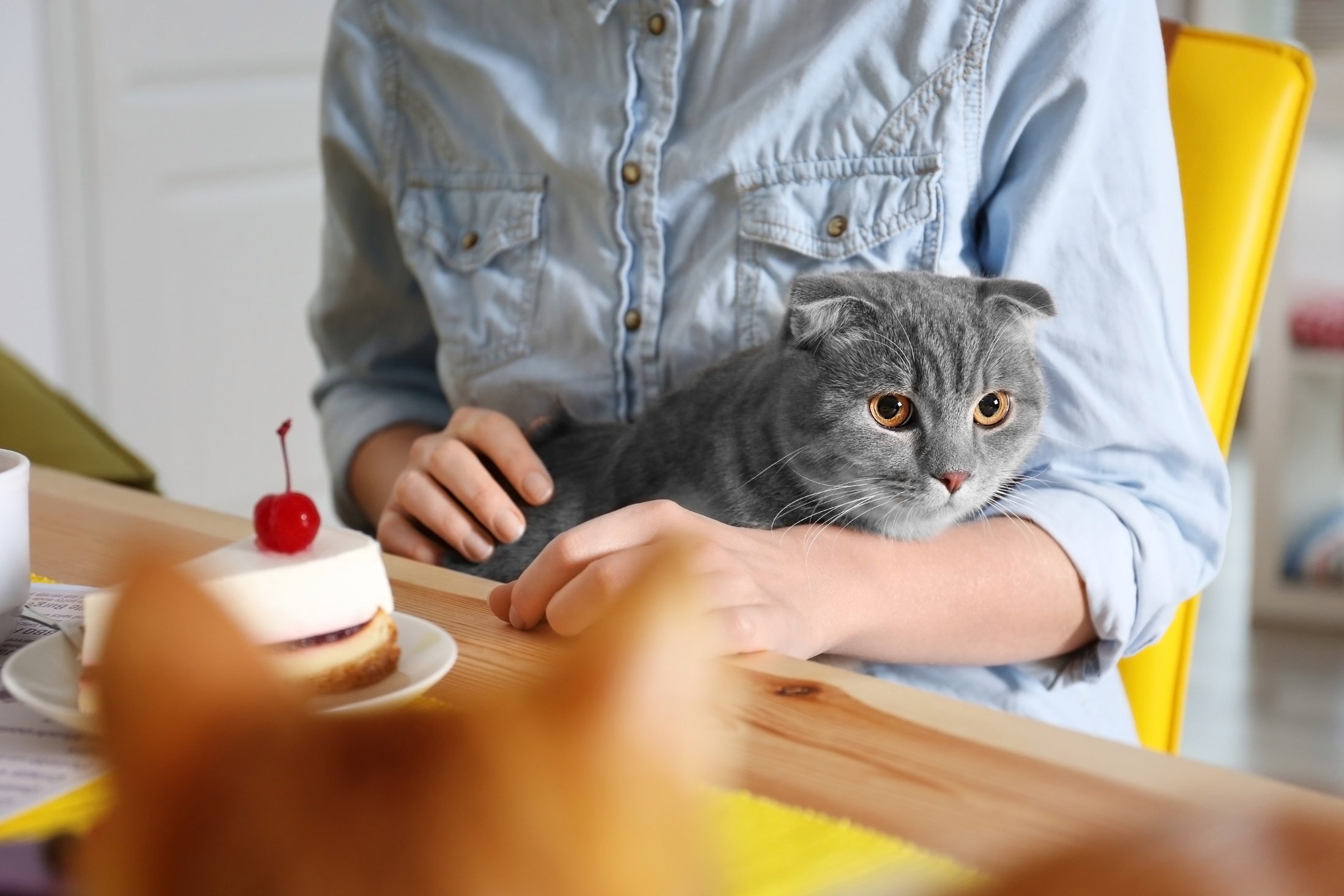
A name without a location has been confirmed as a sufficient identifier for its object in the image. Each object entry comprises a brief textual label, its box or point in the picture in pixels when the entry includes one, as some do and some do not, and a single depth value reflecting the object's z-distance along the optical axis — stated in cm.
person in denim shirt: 131
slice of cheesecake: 109
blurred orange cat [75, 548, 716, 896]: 42
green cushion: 161
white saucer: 106
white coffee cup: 114
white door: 317
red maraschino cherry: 111
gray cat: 130
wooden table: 102
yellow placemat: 100
